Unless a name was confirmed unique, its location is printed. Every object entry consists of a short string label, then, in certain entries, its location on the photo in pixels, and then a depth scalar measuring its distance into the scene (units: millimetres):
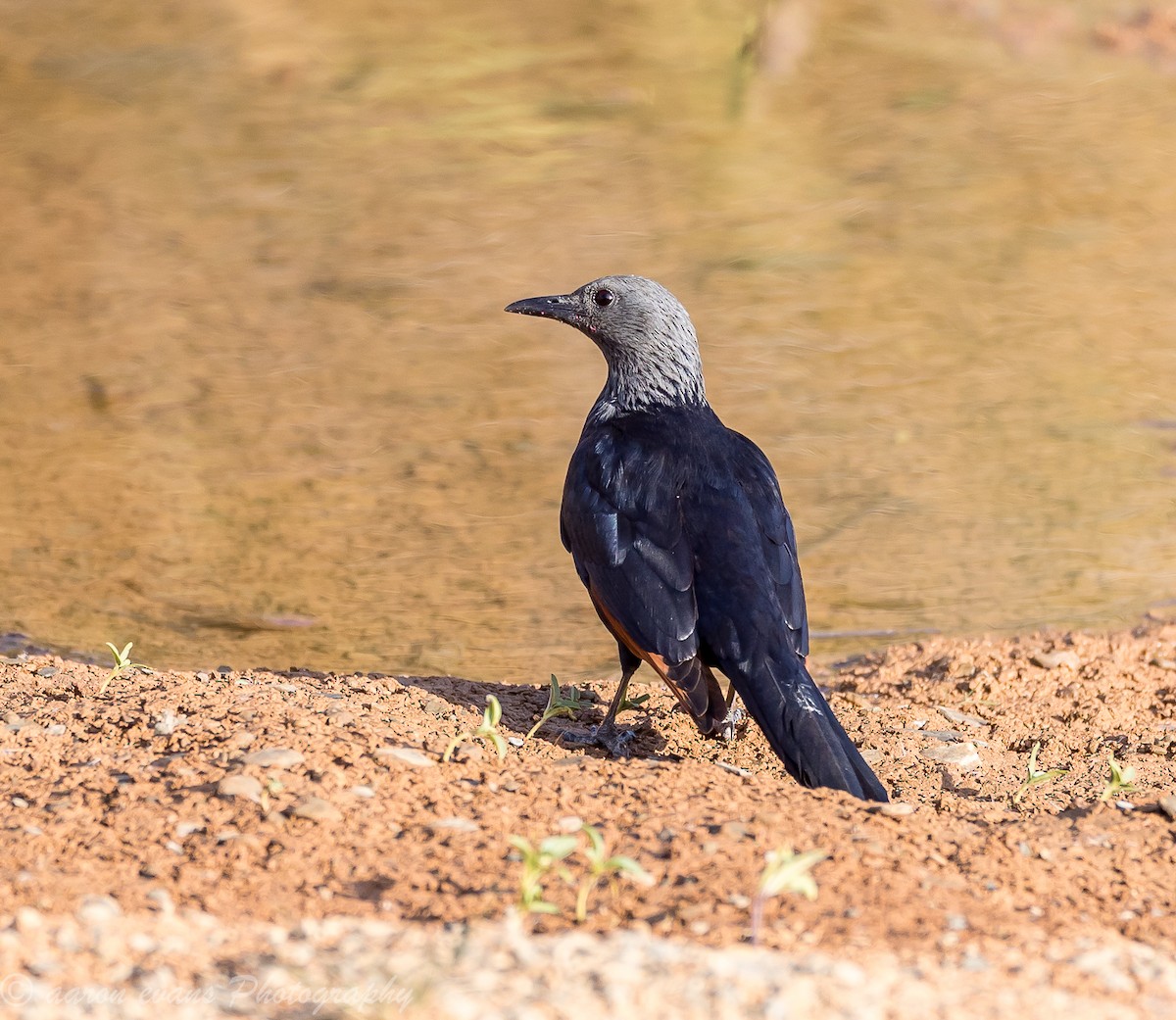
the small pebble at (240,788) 7891
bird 9187
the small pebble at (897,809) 7992
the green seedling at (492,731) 8594
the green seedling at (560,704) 9914
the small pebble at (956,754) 10141
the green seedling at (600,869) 6500
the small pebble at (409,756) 8508
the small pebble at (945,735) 10642
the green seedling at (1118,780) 8547
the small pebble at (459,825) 7656
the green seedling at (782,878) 6234
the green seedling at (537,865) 6398
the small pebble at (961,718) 11078
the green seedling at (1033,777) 9062
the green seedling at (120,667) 9953
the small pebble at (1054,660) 12094
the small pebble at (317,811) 7711
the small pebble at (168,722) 8906
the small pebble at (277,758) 8227
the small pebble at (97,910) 6461
